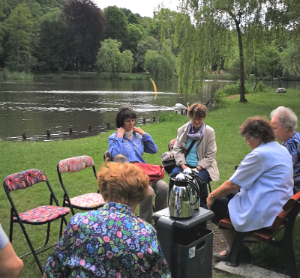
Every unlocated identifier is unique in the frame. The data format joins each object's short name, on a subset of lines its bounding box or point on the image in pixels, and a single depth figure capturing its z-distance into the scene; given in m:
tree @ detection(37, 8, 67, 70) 73.62
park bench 3.04
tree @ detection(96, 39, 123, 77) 65.50
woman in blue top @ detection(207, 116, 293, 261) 3.14
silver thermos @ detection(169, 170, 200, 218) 2.78
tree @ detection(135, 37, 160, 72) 75.44
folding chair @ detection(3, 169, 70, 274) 3.49
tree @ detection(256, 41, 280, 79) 40.25
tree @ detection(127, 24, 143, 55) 87.88
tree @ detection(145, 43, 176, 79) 51.84
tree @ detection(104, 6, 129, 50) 87.31
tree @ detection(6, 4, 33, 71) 64.88
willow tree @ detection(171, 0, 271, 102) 19.61
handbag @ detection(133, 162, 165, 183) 4.54
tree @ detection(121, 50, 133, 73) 64.44
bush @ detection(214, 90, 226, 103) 24.33
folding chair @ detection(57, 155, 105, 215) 4.04
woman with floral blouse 2.02
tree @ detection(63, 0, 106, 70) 76.19
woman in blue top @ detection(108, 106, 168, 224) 4.52
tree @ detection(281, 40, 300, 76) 20.26
